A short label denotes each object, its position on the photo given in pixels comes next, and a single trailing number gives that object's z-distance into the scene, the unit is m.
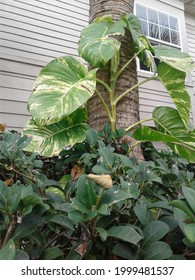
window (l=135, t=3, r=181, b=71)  5.56
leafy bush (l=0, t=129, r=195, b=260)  0.60
